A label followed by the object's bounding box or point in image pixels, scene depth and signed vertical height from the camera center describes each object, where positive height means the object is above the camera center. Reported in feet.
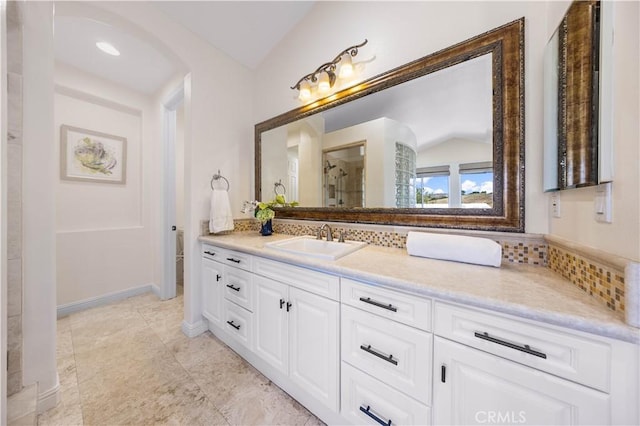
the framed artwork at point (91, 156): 7.81 +2.10
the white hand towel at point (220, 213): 6.56 -0.03
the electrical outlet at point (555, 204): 3.23 +0.10
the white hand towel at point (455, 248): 3.43 -0.61
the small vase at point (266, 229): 6.95 -0.54
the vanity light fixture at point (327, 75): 5.51 +3.67
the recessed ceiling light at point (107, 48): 6.72 +5.08
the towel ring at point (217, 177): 7.03 +1.11
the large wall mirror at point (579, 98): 2.30 +1.36
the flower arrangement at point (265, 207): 6.79 +0.17
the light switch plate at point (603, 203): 2.27 +0.08
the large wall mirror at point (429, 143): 3.71 +1.44
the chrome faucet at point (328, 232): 5.64 -0.52
